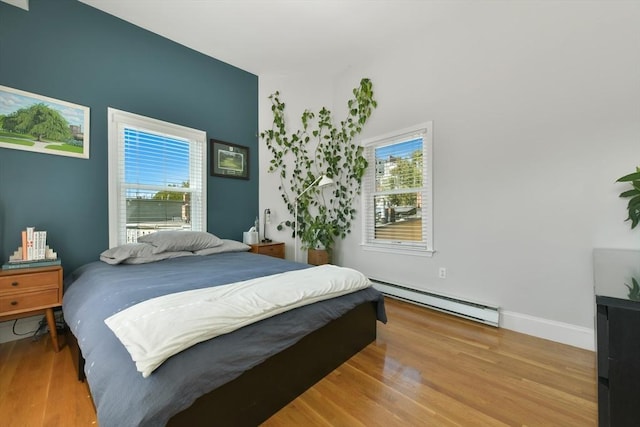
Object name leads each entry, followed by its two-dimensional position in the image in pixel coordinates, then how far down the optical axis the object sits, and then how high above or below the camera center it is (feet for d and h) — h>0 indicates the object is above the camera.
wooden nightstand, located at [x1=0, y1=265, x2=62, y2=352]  5.98 -1.84
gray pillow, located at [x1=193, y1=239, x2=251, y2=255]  9.17 -1.22
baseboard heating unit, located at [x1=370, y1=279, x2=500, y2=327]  7.67 -2.95
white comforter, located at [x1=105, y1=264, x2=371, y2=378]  3.12 -1.45
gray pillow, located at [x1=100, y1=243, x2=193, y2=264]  7.45 -1.15
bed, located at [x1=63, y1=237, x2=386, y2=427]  2.95 -1.99
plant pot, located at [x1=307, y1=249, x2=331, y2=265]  11.51 -1.85
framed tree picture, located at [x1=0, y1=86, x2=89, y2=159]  7.02 +2.68
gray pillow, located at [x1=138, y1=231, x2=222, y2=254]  8.37 -0.84
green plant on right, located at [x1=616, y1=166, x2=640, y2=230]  5.32 +0.39
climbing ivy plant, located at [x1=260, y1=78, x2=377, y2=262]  11.87 +2.31
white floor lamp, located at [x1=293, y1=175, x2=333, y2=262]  11.23 +1.18
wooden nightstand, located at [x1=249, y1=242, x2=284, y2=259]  11.29 -1.50
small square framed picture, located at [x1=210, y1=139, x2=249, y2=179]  11.28 +2.55
